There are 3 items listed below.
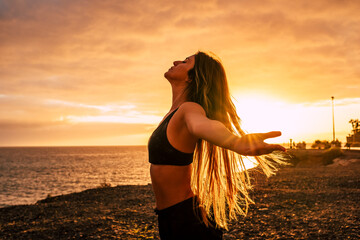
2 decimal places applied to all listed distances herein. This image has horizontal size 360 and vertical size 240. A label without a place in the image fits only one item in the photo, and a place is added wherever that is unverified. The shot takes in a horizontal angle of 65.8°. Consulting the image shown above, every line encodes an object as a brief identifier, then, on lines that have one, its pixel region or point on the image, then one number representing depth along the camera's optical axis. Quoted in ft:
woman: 7.37
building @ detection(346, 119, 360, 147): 161.88
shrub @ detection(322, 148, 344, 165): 87.64
